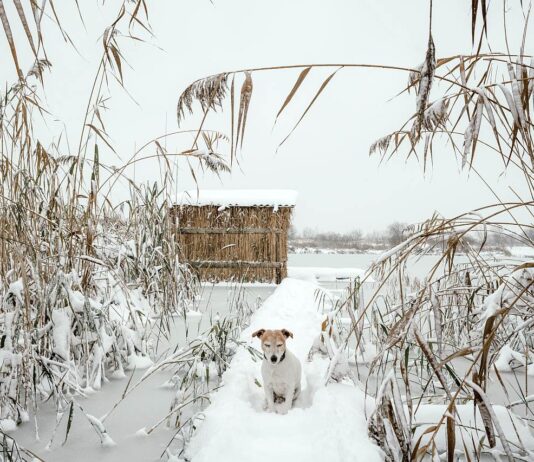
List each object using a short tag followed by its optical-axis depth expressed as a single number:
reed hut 9.90
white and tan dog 2.44
